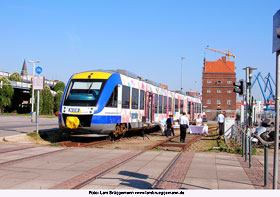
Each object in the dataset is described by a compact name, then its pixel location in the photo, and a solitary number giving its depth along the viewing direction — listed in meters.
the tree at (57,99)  76.38
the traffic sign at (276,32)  6.27
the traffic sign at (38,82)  18.34
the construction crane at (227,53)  156.12
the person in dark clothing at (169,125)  22.38
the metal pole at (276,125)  6.39
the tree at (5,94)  67.12
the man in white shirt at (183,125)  17.88
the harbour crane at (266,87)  123.08
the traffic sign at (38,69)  18.77
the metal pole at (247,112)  11.46
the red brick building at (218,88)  110.00
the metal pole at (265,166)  7.75
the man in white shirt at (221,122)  25.22
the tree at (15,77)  79.54
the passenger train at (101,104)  15.58
